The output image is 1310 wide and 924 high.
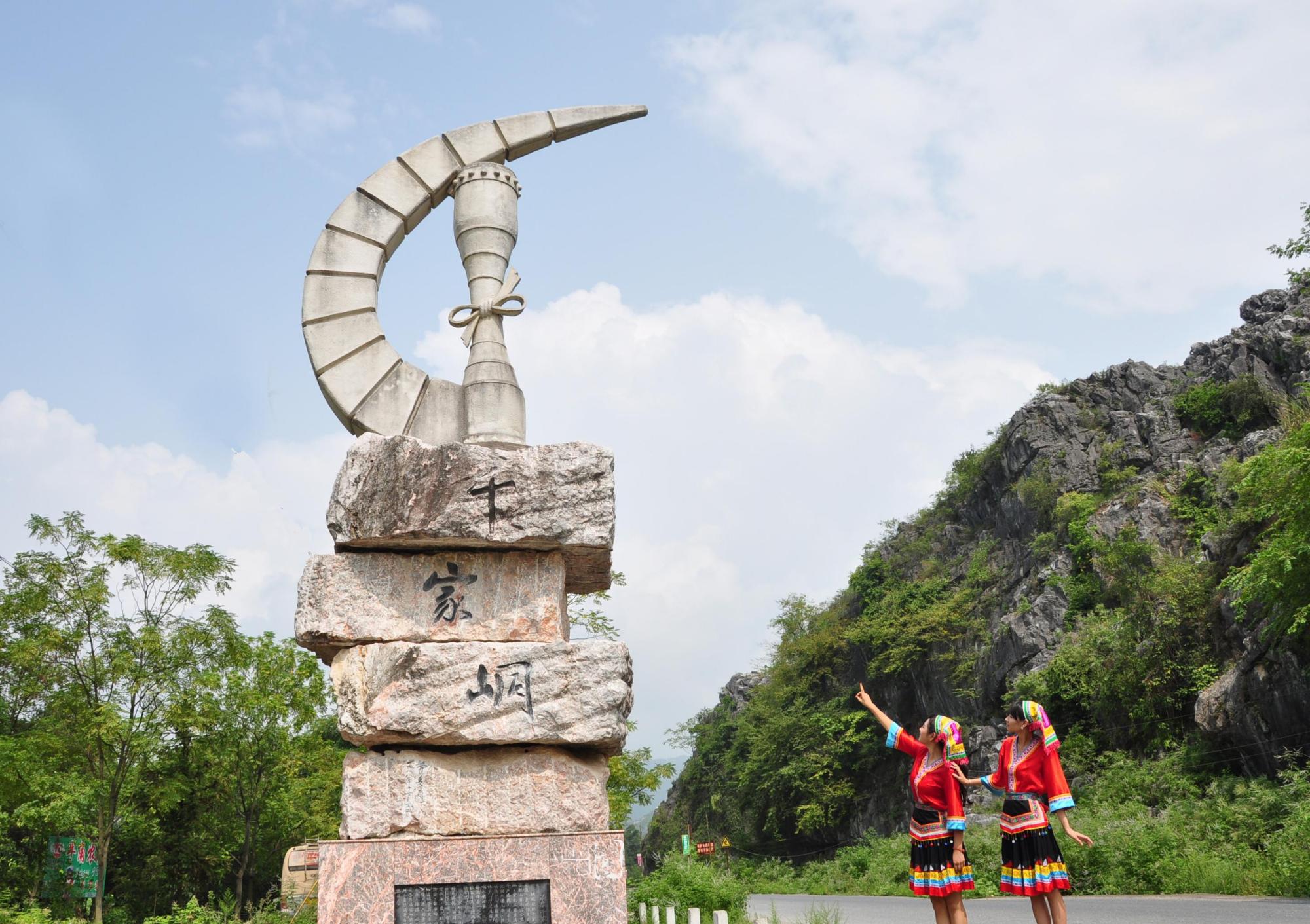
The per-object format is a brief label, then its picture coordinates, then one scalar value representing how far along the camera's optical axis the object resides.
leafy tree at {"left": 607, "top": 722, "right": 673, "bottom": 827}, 15.03
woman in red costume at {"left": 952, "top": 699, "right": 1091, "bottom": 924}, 4.74
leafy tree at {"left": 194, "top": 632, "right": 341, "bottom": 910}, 17.06
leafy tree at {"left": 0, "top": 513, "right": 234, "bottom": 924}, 15.55
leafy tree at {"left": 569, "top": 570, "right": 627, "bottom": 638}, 14.59
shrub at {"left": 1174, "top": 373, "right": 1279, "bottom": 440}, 29.14
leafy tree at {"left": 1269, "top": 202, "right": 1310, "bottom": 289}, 19.66
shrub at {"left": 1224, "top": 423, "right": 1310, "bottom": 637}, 12.30
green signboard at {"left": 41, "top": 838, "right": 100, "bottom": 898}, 15.47
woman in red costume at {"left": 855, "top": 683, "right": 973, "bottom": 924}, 4.88
